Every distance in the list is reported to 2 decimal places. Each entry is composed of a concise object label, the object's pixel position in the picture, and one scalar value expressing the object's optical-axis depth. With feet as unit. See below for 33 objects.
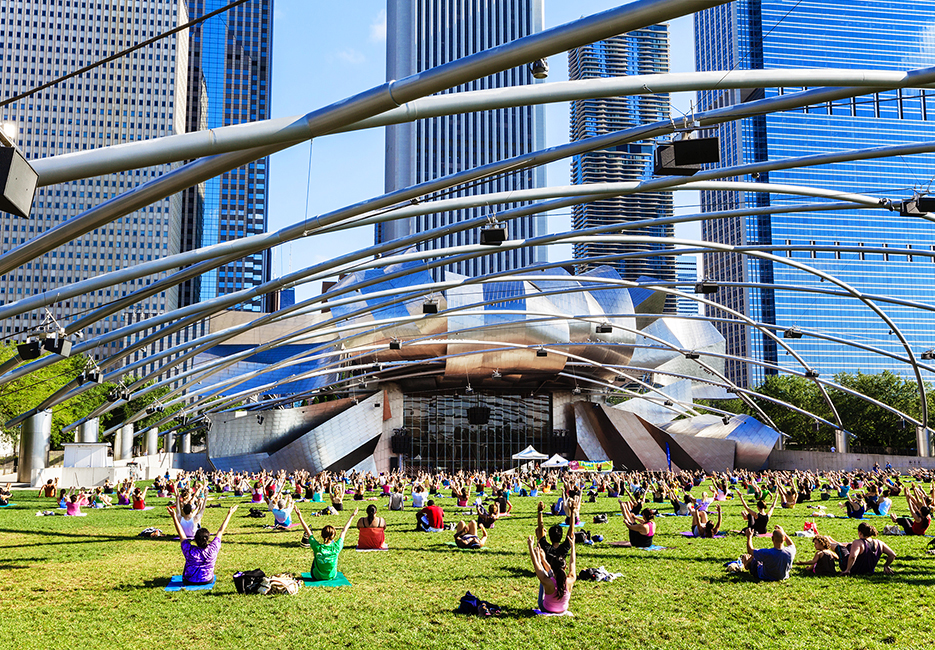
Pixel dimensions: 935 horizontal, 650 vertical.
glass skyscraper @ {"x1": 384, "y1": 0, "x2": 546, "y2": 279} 529.86
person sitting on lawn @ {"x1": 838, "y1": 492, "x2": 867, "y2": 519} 70.59
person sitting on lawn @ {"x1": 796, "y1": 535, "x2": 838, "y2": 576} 40.16
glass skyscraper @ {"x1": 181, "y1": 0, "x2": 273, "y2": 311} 593.01
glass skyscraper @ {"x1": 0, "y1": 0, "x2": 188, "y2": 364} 442.50
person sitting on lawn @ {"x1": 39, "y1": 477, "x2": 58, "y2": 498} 103.71
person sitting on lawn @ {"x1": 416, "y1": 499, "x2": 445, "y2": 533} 64.03
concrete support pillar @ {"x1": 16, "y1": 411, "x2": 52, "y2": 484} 130.11
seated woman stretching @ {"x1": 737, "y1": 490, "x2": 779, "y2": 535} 48.82
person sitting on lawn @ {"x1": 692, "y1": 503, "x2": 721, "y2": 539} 56.85
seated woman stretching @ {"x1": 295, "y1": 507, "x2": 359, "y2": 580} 39.78
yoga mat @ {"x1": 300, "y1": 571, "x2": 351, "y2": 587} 39.11
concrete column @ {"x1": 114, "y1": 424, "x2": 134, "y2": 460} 174.50
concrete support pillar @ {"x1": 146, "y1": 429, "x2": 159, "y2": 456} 196.50
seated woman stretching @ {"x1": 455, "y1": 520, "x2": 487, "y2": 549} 52.42
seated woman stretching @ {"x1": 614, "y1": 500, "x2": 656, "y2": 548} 52.16
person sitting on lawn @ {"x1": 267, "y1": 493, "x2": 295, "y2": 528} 64.18
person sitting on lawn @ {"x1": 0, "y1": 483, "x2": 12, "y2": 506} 91.09
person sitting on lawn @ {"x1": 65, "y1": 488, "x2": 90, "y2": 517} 79.66
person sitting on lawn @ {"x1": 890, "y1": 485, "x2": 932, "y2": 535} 56.03
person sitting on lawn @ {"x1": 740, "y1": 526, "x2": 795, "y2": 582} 38.68
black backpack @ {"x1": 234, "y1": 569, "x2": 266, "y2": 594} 36.45
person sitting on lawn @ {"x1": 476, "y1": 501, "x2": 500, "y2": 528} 63.80
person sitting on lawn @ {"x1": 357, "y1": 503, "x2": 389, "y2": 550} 52.21
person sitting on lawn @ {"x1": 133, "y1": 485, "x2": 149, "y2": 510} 85.46
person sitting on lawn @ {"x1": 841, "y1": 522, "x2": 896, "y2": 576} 39.99
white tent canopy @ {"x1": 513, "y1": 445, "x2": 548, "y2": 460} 173.19
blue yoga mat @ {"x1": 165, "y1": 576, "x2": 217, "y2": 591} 37.73
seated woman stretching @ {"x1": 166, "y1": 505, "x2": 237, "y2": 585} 38.45
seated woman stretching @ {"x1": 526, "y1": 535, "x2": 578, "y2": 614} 31.94
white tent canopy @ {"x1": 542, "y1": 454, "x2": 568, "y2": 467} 163.26
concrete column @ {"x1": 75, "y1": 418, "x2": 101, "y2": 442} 150.41
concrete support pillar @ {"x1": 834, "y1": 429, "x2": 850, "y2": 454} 195.13
